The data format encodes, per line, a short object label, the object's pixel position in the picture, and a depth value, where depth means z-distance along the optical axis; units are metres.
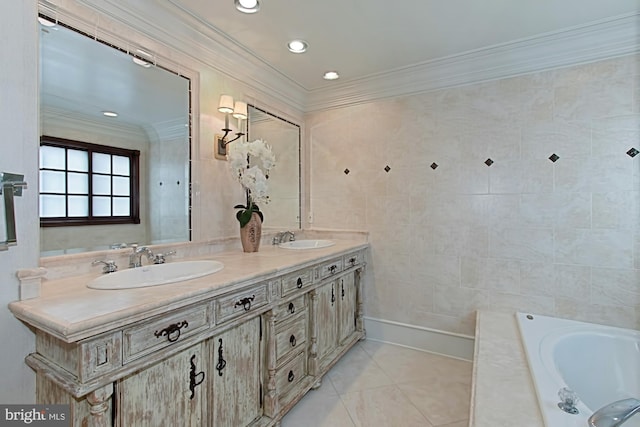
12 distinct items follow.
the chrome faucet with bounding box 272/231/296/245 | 2.71
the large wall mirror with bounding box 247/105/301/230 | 2.61
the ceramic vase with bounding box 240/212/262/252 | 2.13
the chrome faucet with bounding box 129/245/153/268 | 1.57
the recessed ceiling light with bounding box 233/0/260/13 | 1.73
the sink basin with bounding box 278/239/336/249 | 2.76
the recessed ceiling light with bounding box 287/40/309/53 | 2.18
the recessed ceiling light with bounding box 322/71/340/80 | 2.69
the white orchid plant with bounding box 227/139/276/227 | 2.05
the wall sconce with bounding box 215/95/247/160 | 2.12
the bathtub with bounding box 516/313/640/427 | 1.68
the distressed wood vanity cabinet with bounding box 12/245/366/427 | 0.93
